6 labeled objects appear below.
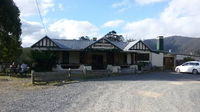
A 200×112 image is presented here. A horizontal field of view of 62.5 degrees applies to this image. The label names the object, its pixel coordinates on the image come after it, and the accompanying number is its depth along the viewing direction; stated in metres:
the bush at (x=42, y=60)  16.09
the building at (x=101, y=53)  18.91
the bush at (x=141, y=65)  20.29
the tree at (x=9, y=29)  14.99
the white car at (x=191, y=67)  18.06
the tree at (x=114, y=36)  40.74
